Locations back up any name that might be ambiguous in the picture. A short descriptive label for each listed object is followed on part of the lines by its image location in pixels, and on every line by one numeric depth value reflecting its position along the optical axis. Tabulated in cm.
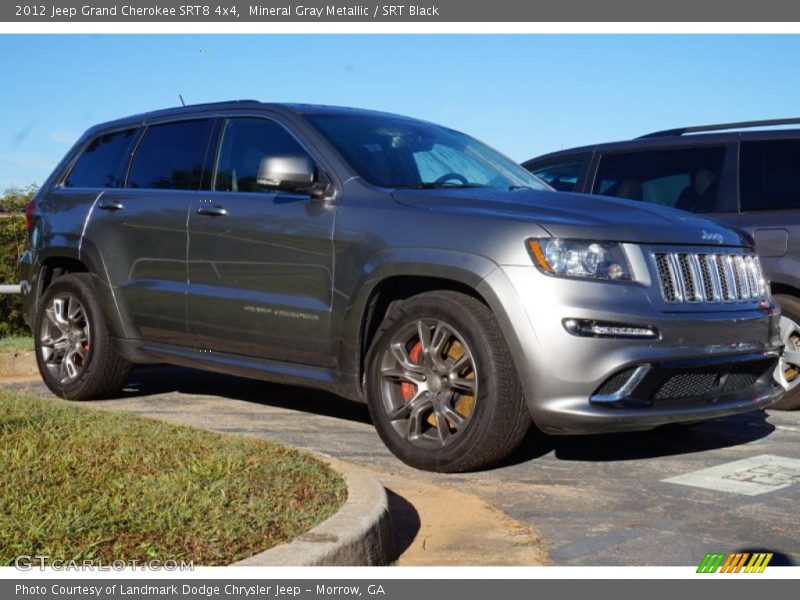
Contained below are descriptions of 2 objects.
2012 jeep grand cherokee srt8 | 560
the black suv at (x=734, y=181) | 807
